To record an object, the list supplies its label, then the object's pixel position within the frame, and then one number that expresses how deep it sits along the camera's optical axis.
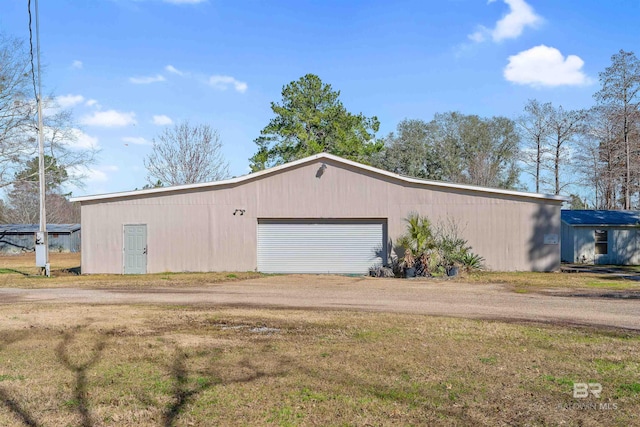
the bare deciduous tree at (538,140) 43.00
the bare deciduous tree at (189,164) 40.97
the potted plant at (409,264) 19.27
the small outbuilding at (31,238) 43.28
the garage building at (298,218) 20.72
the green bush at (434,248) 19.41
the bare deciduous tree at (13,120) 30.28
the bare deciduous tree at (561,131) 41.31
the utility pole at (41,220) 19.88
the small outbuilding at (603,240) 26.73
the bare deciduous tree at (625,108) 34.03
